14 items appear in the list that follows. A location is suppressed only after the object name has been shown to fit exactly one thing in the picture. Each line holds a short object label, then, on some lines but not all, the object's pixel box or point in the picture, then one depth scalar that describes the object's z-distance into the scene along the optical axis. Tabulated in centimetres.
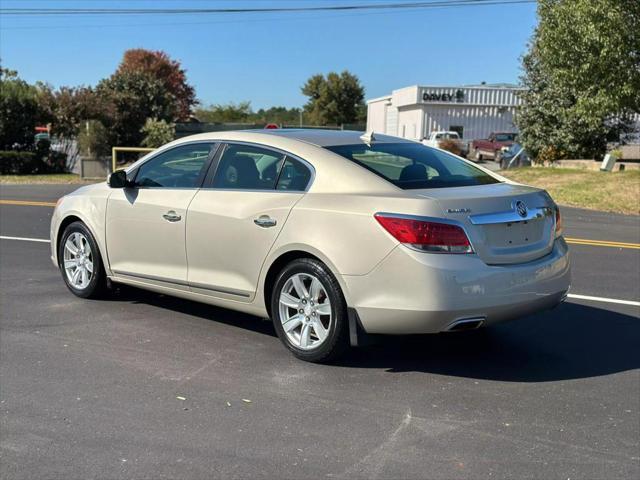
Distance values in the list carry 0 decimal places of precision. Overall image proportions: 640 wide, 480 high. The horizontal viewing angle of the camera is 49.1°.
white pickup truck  3669
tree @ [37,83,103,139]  2859
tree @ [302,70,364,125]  7712
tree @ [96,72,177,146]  3031
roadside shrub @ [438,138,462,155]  3422
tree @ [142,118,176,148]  3011
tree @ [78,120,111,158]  2672
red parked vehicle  3616
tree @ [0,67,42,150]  2762
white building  4791
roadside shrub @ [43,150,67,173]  2820
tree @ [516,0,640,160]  1630
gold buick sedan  443
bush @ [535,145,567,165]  2572
